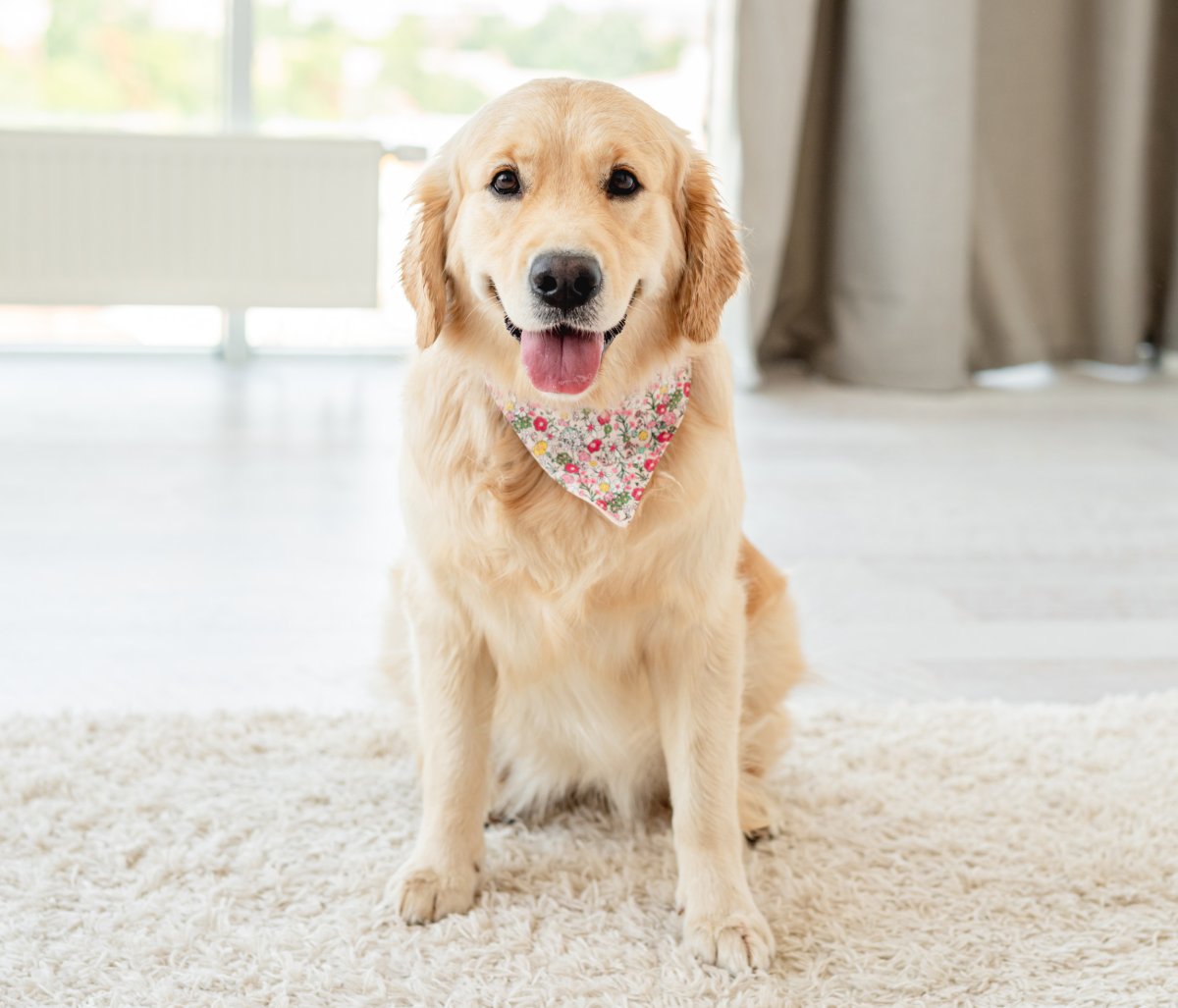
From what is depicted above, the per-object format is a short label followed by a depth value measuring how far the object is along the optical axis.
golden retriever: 1.44
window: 4.55
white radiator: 4.40
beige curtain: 4.32
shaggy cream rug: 1.39
